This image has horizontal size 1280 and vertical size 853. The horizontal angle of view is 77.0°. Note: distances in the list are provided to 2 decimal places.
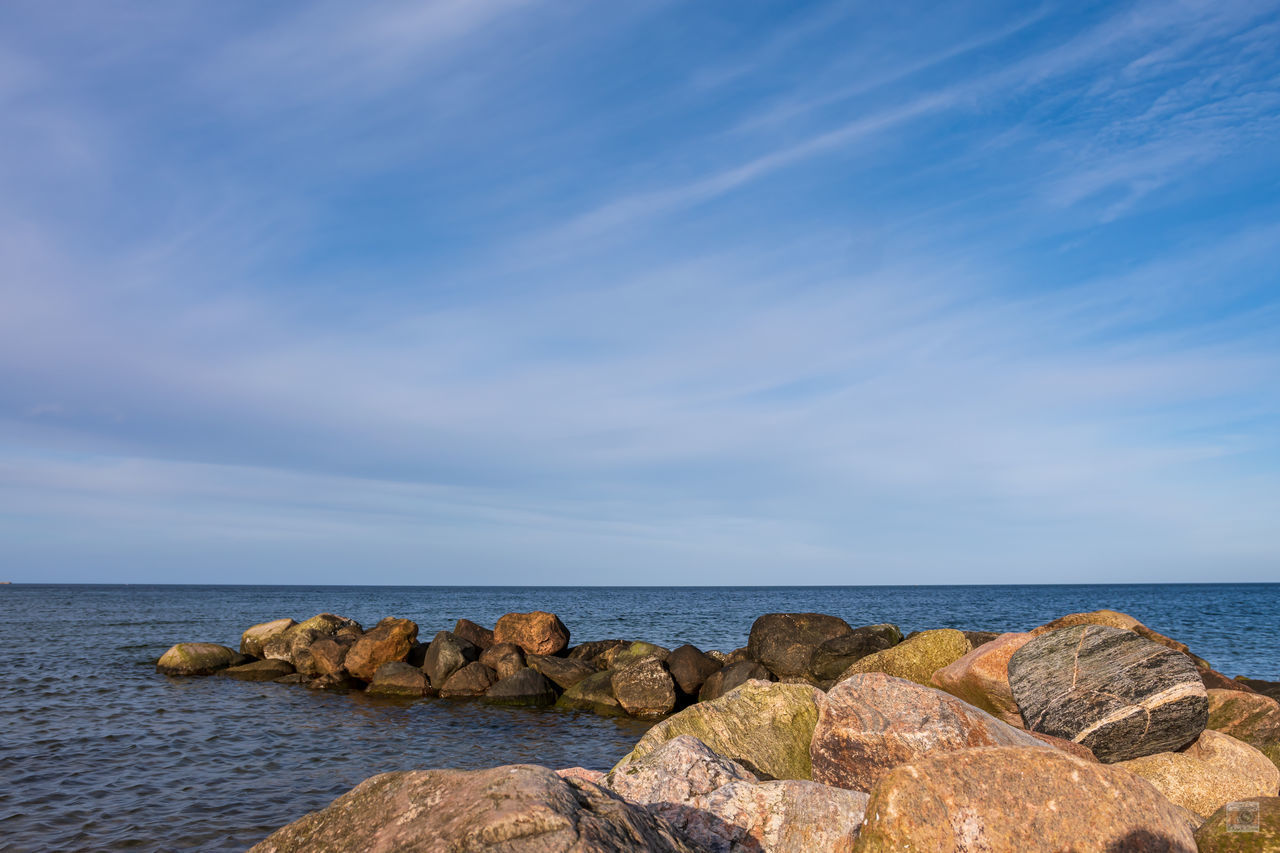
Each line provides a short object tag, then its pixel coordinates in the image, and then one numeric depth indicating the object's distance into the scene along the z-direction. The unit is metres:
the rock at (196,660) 24.83
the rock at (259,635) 25.91
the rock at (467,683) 20.81
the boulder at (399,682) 21.27
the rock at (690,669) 19.19
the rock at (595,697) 19.12
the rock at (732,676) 17.85
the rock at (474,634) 24.00
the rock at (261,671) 24.23
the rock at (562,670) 20.94
